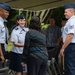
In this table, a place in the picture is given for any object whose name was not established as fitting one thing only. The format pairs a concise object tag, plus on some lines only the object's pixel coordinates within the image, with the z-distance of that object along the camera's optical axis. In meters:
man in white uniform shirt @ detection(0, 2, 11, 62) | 5.89
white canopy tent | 10.55
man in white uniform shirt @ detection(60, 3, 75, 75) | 5.64
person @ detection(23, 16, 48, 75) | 5.63
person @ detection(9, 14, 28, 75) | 6.85
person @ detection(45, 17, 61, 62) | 8.53
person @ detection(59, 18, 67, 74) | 8.38
